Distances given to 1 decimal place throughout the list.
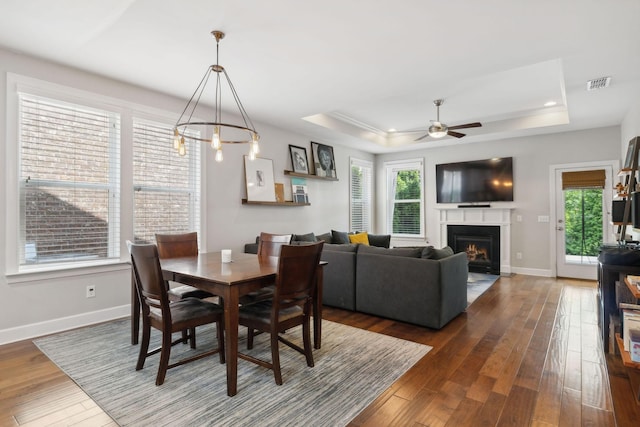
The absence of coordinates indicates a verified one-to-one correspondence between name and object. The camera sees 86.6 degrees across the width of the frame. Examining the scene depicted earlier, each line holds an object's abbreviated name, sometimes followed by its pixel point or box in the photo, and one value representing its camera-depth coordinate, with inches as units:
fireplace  253.0
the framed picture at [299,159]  227.8
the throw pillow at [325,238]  207.5
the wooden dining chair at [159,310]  88.7
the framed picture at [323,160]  245.6
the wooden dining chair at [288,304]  90.5
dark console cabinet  110.3
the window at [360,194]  289.4
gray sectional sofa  132.7
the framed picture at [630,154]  145.4
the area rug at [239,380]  77.9
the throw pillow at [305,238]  191.3
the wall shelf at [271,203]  197.5
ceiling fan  187.2
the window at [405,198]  295.4
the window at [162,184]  153.7
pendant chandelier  108.2
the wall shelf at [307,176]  222.1
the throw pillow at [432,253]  137.9
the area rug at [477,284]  187.2
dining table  84.4
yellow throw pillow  230.4
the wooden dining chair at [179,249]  120.8
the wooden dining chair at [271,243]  134.7
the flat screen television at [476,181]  250.5
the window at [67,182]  124.0
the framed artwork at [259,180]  199.5
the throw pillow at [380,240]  237.9
